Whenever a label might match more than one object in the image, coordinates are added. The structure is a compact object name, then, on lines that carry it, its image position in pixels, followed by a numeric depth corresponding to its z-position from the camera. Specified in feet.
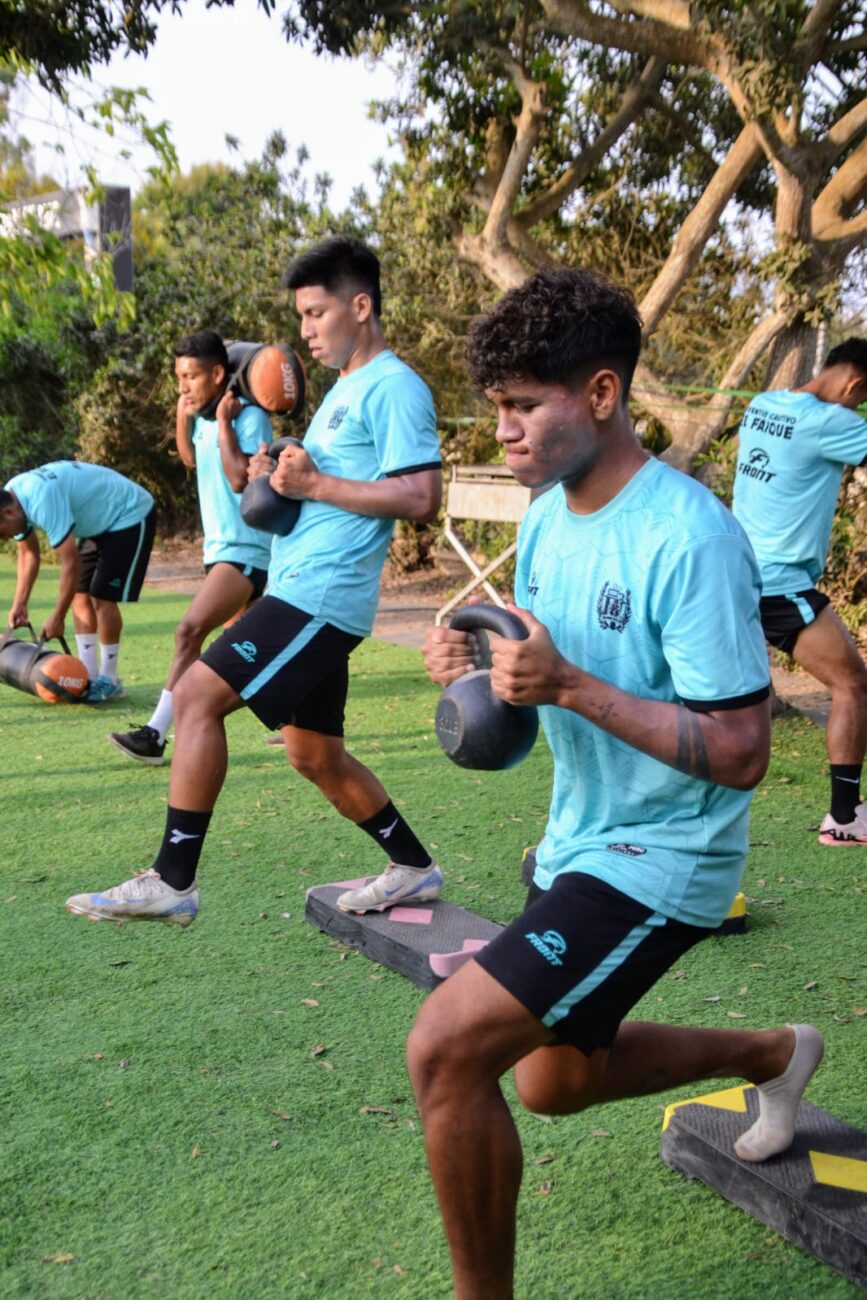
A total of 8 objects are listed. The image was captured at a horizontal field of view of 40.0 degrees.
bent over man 23.26
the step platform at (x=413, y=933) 11.38
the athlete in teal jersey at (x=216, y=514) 19.07
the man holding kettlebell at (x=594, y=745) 5.98
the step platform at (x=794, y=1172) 7.34
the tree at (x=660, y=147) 23.30
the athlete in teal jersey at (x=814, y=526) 16.07
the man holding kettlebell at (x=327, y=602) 11.29
